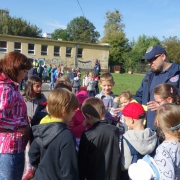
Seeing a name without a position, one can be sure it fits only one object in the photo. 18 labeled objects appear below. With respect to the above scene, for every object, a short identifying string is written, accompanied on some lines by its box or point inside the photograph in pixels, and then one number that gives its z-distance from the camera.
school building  37.14
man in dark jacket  3.72
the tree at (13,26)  61.31
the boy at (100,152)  2.65
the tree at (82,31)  84.25
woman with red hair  2.42
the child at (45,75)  22.73
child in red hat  2.71
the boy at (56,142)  2.30
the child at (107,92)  4.47
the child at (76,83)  12.79
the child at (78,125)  3.32
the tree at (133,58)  50.75
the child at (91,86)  11.66
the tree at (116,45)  52.34
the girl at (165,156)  2.31
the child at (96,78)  12.04
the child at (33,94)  4.11
